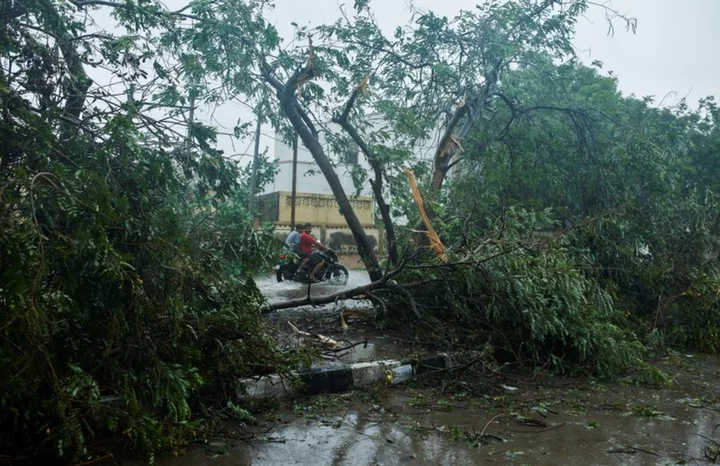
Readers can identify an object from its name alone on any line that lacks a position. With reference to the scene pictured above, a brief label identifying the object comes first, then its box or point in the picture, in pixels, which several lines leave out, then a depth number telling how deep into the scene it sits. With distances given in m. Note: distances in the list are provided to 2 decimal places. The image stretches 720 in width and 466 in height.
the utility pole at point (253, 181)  17.59
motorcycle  15.04
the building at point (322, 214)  23.31
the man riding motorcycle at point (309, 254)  14.69
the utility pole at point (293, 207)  20.89
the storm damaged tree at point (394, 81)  9.52
